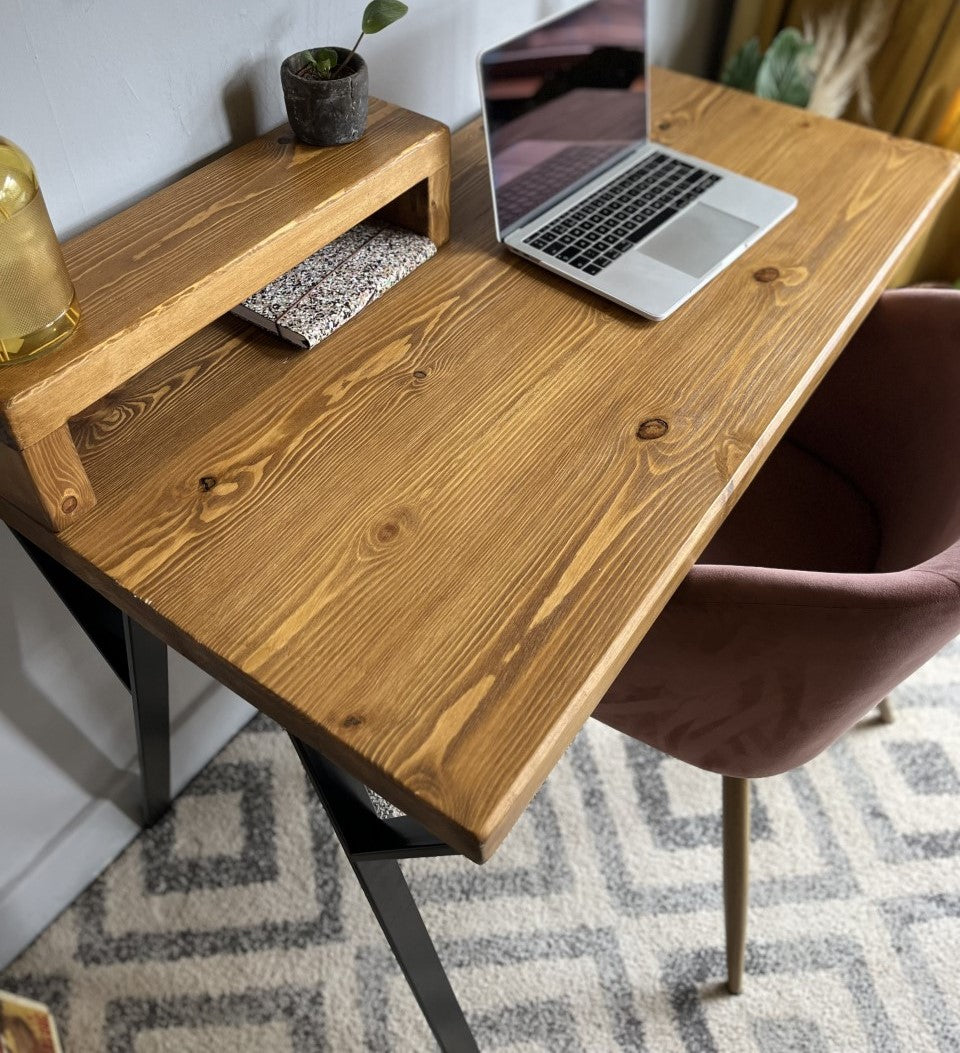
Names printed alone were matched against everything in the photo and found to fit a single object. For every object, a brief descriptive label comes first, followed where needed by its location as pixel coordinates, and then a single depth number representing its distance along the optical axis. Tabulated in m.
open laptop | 0.96
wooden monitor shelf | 0.67
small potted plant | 0.84
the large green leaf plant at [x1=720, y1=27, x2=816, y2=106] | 1.50
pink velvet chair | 0.74
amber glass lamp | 0.64
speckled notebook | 0.87
